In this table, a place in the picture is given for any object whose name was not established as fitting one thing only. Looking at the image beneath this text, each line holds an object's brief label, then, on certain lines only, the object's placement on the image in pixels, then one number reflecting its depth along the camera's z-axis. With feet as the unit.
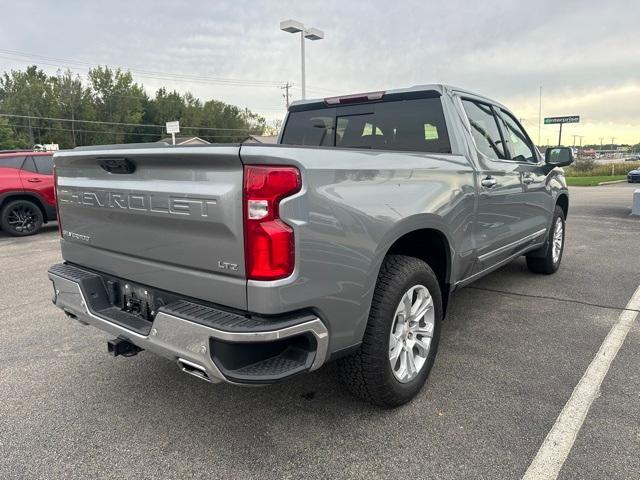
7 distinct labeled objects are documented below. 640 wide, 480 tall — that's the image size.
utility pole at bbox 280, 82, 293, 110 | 189.26
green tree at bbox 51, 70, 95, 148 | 181.16
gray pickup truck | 6.54
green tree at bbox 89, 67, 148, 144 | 190.80
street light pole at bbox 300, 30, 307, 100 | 49.41
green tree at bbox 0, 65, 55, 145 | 176.35
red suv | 30.50
